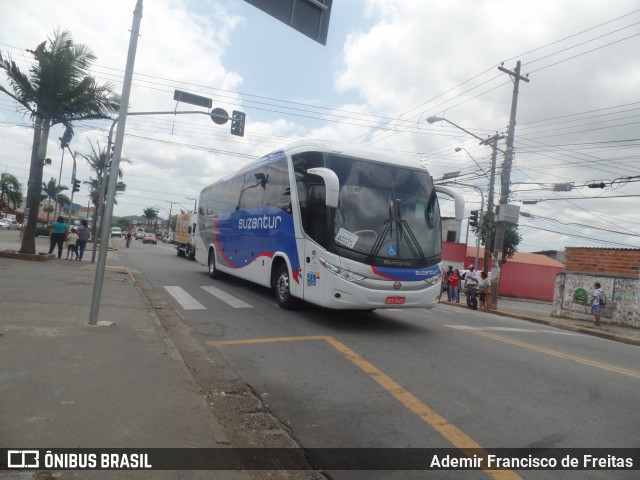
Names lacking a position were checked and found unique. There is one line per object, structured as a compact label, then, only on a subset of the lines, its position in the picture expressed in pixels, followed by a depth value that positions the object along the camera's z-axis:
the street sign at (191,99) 11.16
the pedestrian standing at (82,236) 17.67
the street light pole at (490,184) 18.89
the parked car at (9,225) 55.52
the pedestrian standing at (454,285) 21.22
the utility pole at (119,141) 6.46
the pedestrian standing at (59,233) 17.02
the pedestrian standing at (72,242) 17.84
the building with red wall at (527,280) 36.12
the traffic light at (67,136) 15.16
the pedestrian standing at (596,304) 15.70
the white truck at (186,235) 26.61
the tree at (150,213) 117.38
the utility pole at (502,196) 18.50
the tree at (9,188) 47.16
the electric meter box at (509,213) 18.30
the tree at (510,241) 38.46
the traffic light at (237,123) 14.77
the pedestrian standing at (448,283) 21.55
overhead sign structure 5.92
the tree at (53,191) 58.21
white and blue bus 7.51
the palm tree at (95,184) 46.83
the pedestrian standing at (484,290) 19.35
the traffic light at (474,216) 22.39
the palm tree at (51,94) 13.92
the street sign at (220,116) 13.41
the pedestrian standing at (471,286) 18.98
